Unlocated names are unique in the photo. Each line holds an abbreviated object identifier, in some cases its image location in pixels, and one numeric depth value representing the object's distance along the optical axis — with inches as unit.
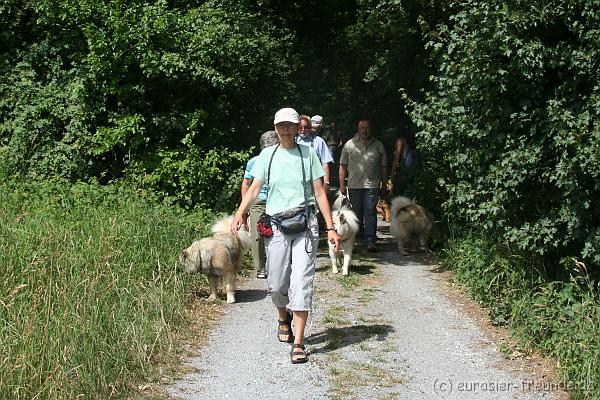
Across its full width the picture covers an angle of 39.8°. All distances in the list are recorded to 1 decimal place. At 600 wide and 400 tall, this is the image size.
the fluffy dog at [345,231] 437.1
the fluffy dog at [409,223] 517.0
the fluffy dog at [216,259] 368.2
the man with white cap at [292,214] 289.6
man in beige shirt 508.4
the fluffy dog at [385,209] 685.9
